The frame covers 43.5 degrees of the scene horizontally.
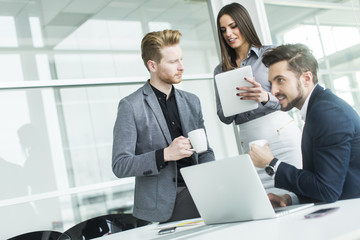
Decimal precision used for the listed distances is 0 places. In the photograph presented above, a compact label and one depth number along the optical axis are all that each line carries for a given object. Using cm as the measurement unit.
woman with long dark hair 263
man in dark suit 160
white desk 112
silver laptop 149
